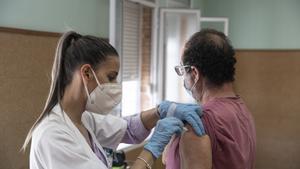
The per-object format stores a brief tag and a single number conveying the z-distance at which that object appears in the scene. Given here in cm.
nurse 139
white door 442
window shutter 401
